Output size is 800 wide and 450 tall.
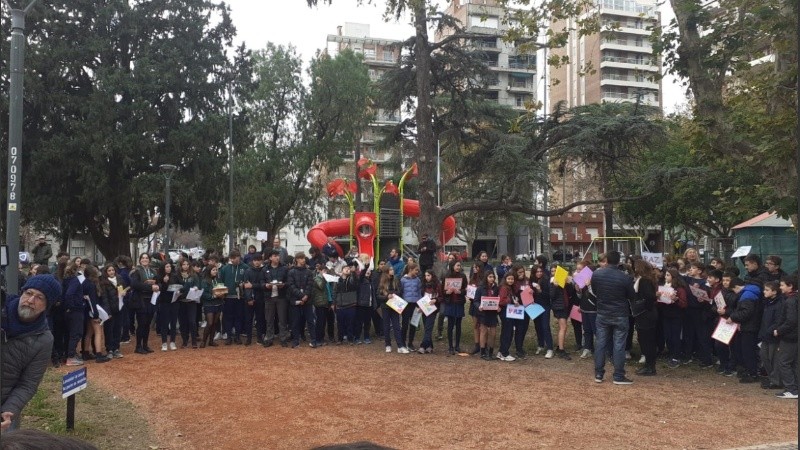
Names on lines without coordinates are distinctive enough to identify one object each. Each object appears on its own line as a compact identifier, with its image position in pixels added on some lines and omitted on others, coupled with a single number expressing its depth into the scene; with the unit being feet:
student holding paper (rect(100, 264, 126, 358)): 38.58
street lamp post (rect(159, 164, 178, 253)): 80.38
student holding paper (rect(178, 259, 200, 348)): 41.86
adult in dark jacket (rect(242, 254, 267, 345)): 43.27
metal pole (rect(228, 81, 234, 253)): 93.25
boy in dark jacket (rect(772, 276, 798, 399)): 29.43
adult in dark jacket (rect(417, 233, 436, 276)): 52.39
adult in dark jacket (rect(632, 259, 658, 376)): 34.40
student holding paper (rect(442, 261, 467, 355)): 40.73
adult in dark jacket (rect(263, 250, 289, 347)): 42.70
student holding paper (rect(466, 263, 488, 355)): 40.09
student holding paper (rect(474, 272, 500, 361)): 39.29
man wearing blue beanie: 15.69
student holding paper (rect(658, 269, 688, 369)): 35.91
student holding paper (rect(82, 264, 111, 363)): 36.88
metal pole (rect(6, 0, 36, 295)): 28.89
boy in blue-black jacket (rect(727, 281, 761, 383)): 32.27
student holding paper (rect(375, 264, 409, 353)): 41.14
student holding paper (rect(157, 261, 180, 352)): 41.11
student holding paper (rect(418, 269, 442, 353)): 40.91
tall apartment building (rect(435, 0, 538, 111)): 226.99
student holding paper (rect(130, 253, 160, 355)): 40.52
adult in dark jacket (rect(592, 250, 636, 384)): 32.60
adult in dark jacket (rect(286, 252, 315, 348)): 42.50
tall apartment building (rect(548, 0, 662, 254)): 230.27
